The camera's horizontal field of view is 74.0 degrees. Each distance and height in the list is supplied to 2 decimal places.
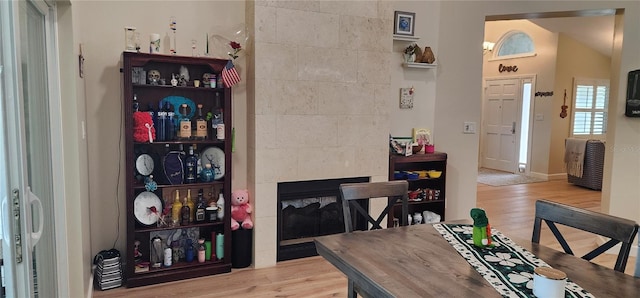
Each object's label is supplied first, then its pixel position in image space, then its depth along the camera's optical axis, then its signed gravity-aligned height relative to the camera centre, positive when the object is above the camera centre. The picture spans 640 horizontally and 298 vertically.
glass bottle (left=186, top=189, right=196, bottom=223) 3.53 -0.79
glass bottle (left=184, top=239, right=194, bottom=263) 3.52 -1.14
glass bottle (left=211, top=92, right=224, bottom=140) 3.48 -0.04
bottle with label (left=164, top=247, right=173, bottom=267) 3.42 -1.16
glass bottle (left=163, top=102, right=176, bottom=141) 3.34 -0.10
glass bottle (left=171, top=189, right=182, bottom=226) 3.44 -0.80
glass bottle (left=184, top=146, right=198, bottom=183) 3.43 -0.45
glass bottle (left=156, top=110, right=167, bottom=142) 3.29 -0.10
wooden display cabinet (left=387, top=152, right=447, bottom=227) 4.29 -0.66
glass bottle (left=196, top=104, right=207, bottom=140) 3.46 -0.12
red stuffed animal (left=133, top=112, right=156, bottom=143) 3.17 -0.11
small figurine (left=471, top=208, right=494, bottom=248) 1.90 -0.49
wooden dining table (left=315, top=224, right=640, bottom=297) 1.48 -0.59
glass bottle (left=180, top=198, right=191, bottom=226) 3.47 -0.83
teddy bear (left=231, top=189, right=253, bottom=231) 3.63 -0.83
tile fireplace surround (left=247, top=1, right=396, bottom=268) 3.59 +0.17
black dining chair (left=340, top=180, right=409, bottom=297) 2.43 -0.45
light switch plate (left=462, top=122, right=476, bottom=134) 4.61 -0.12
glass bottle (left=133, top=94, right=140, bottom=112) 3.23 +0.07
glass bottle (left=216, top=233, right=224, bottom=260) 3.59 -1.11
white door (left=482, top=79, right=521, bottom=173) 8.74 -0.12
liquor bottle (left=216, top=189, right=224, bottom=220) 3.56 -0.77
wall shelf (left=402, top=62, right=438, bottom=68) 4.40 +0.55
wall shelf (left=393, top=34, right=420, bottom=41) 4.30 +0.82
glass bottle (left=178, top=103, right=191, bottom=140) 3.37 -0.12
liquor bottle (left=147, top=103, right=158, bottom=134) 3.29 -0.02
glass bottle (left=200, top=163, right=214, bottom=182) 3.47 -0.50
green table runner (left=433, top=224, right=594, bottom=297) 1.48 -0.58
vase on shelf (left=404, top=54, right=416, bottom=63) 4.40 +0.61
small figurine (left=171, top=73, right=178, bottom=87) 3.33 +0.25
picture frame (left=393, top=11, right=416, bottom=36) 4.30 +0.96
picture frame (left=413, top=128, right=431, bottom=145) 4.57 -0.20
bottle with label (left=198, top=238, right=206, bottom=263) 3.52 -1.14
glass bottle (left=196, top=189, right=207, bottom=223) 3.51 -0.80
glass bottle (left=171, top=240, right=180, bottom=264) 3.52 -1.14
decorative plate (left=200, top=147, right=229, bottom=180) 3.55 -0.38
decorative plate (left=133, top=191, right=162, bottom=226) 3.28 -0.74
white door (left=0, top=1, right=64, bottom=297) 1.36 -0.15
